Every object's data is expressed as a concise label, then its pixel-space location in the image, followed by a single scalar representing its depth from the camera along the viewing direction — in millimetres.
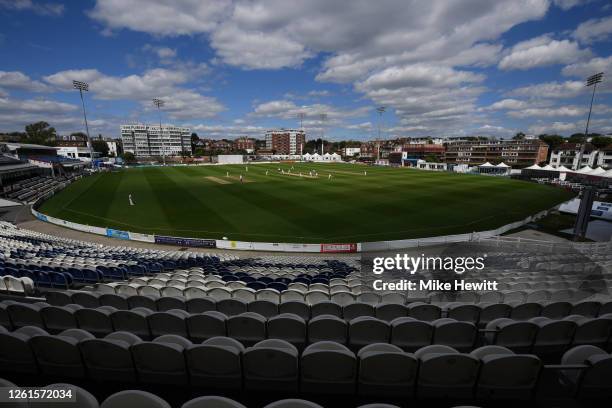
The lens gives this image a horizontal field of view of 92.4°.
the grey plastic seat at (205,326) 4914
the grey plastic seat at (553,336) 4594
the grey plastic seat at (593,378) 3420
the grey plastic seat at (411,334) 4695
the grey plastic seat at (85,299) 6387
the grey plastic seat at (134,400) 2441
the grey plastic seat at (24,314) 5129
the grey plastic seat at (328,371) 3518
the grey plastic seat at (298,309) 6074
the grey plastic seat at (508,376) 3422
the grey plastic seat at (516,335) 4602
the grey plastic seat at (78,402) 2469
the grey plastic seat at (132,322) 5004
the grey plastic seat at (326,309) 6090
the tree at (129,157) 130638
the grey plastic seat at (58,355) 3680
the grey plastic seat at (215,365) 3566
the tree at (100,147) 149800
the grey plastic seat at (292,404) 2471
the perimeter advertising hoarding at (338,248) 20828
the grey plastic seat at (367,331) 4801
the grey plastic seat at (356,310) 6059
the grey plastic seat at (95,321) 4992
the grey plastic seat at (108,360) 3645
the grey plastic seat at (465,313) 5848
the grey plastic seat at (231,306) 6062
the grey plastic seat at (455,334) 4695
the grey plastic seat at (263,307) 6098
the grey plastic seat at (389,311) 5969
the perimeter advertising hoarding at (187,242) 21766
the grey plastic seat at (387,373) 3479
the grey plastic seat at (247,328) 4852
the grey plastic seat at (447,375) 3449
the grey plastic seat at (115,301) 6367
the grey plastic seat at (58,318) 5055
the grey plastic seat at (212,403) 2408
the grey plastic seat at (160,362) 3604
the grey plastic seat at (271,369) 3586
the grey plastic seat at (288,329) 4836
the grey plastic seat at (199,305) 6160
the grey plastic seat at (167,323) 4961
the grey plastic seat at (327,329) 4836
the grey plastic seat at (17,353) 3793
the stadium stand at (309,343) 3547
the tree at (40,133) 122444
